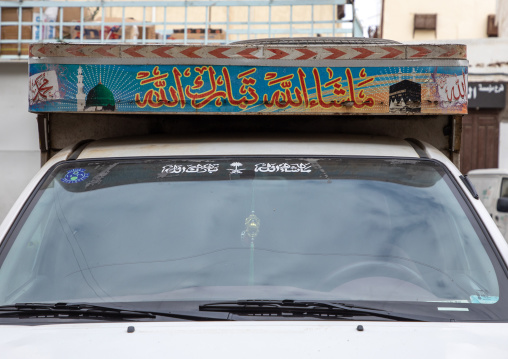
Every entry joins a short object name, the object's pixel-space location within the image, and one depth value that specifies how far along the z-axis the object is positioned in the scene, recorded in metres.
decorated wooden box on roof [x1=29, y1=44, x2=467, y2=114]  3.43
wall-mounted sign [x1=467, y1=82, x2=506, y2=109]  19.41
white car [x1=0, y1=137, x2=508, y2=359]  2.28
